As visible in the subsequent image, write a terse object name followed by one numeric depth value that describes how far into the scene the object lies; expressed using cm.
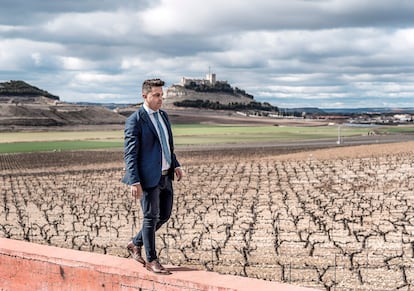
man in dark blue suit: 555
